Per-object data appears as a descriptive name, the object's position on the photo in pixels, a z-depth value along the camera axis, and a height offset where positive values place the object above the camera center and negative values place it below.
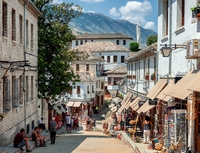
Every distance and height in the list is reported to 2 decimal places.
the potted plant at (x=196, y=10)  11.48 +2.13
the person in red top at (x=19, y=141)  15.70 -2.80
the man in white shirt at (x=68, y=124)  30.46 -4.04
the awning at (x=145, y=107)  18.35 -1.58
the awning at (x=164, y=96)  14.30 -0.78
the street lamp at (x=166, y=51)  13.69 +0.99
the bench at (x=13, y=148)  14.53 -3.03
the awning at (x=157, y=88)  16.67 -0.55
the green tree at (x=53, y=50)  28.09 +2.16
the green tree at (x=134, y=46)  89.44 +7.56
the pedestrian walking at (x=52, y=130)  20.95 -3.10
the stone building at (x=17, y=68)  15.81 +0.44
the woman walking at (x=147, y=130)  18.44 -2.71
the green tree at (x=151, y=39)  88.88 +9.34
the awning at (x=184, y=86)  10.59 -0.28
